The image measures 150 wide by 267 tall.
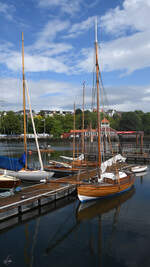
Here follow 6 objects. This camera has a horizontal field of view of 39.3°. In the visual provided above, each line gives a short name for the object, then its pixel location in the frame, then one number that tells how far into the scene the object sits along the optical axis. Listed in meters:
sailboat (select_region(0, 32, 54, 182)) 24.18
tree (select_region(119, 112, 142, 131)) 136.62
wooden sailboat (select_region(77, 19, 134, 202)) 18.47
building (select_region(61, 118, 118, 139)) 127.69
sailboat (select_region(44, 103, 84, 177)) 30.64
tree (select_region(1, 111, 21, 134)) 134.62
